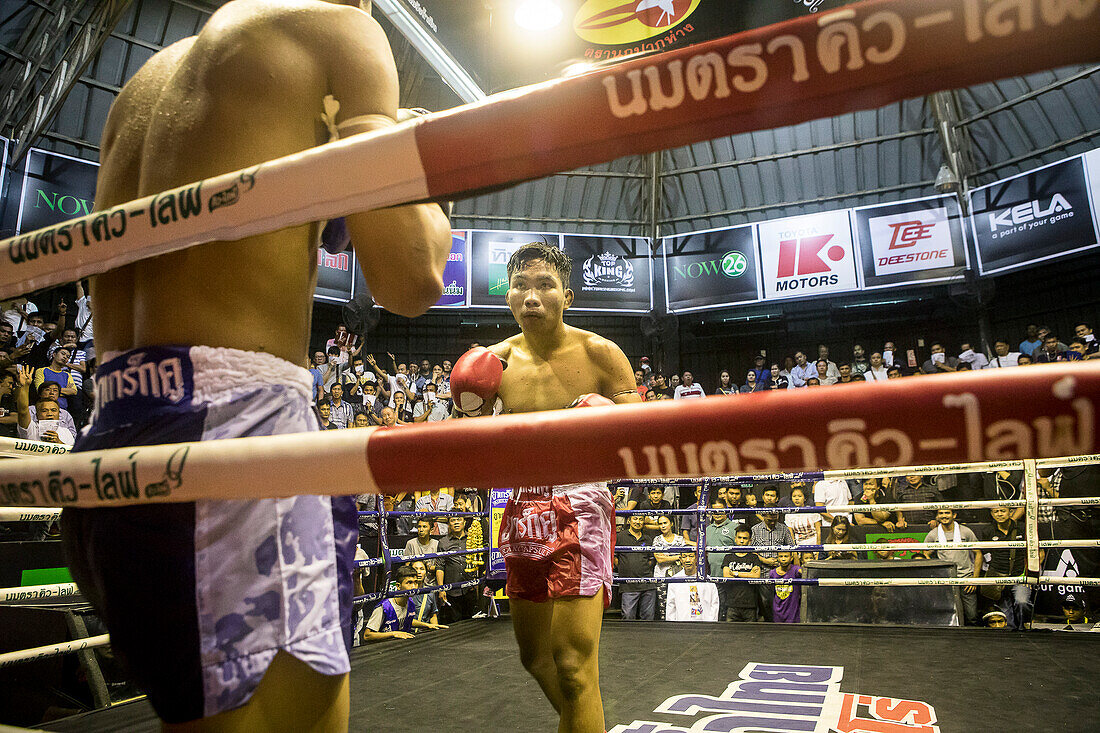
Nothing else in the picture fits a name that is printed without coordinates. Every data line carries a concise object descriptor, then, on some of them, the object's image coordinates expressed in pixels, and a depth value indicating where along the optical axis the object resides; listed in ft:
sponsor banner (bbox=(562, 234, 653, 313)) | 42.47
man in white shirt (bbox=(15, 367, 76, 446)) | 16.28
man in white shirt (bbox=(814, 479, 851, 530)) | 20.57
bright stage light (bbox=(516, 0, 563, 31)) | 26.53
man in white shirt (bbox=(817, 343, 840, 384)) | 36.47
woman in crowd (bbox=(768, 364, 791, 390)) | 36.84
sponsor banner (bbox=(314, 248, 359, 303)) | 37.86
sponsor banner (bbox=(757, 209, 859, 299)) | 38.88
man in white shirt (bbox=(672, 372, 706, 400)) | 34.71
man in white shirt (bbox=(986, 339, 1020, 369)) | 30.37
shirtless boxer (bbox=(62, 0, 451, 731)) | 2.45
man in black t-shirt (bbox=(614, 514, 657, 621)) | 18.48
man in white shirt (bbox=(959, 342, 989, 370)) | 33.22
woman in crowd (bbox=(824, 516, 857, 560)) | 17.87
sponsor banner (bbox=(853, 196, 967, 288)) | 37.14
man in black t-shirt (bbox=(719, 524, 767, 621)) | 17.22
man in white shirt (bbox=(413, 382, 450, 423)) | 32.40
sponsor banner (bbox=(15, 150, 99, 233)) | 28.76
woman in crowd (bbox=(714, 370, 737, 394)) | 35.58
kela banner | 32.71
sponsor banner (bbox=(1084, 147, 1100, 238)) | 31.81
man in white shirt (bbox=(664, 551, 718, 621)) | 17.37
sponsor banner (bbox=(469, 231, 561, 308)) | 41.45
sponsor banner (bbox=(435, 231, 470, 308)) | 41.09
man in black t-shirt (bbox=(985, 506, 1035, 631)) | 15.21
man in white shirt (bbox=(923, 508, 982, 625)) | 15.71
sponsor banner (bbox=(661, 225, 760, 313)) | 40.93
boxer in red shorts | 6.23
